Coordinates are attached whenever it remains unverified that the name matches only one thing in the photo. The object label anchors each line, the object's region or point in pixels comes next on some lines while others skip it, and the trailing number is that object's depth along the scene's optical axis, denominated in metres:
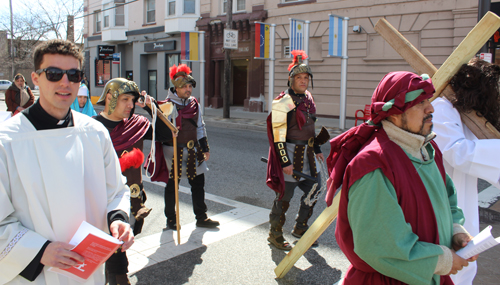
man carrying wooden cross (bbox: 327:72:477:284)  1.69
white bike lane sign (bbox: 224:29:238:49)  16.23
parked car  42.78
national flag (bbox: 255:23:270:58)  15.33
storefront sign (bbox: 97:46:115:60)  28.00
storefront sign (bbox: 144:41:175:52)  24.75
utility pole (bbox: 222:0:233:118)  16.65
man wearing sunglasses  1.79
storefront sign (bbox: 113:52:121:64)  26.80
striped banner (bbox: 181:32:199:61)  18.53
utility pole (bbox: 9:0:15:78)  36.49
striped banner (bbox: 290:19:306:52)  14.20
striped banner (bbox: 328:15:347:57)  13.28
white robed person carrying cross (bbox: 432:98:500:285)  2.51
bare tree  33.81
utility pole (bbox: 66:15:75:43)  33.53
